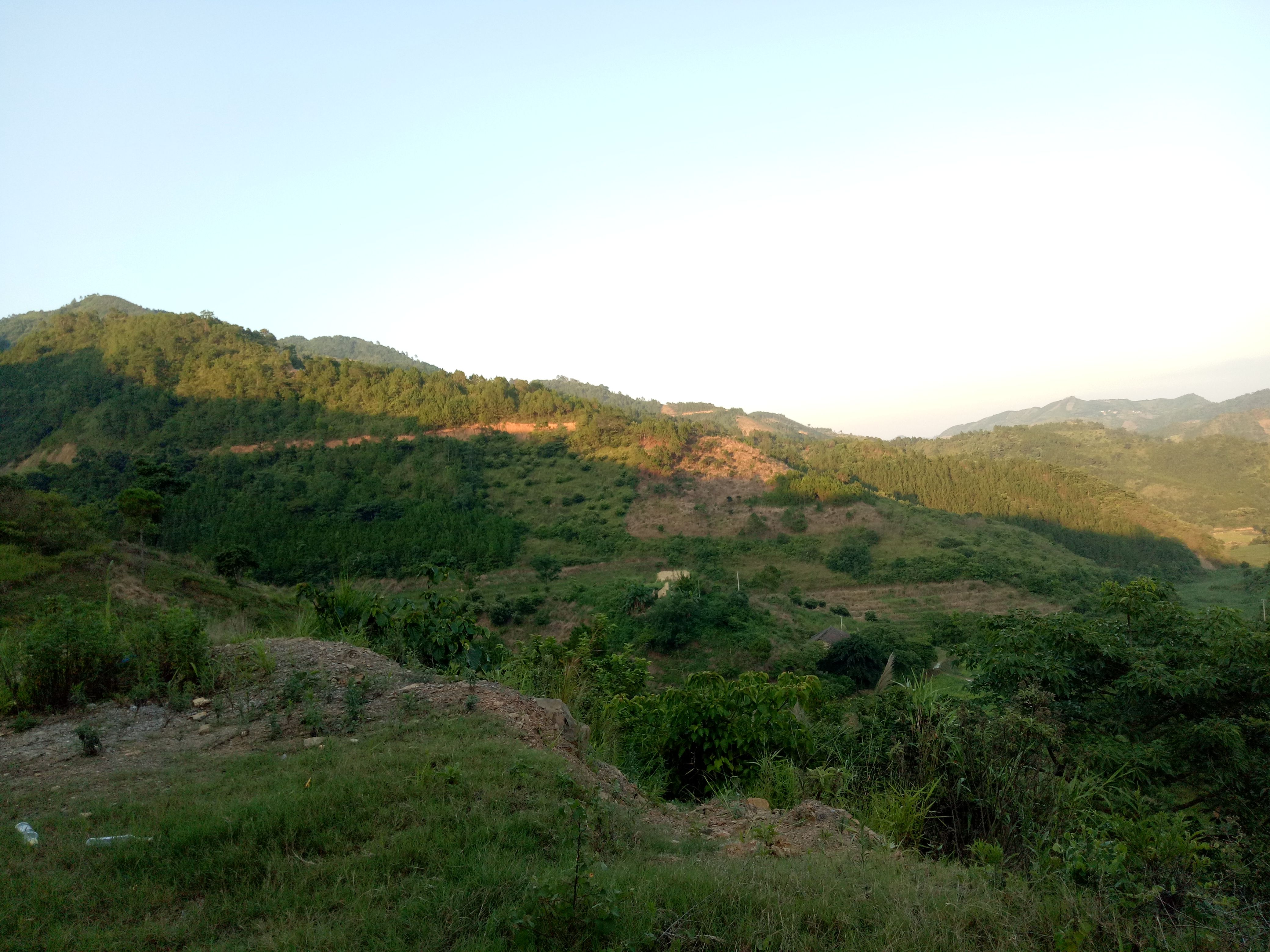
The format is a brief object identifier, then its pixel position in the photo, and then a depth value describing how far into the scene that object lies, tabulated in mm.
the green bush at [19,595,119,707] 4703
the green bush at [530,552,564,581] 37812
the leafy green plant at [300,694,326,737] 4160
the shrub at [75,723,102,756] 3877
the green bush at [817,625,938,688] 23562
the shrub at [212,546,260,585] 24438
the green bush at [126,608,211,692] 4941
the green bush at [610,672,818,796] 5094
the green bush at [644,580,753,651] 27094
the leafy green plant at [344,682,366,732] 4191
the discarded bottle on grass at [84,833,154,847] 2826
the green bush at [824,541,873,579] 40281
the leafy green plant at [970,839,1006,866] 3094
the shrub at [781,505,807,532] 44938
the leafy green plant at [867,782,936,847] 3686
